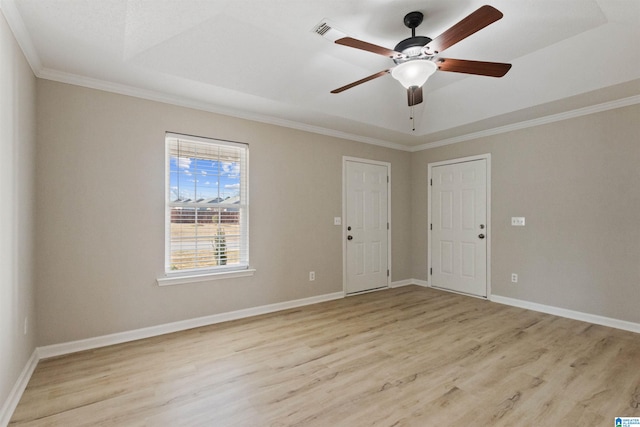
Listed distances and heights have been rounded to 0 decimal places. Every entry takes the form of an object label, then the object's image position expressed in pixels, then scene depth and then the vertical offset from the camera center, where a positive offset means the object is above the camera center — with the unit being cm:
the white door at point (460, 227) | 473 -16
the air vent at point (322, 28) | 187 +116
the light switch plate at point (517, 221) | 429 -5
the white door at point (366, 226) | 491 -16
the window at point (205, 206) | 343 +12
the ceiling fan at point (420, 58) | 199 +112
